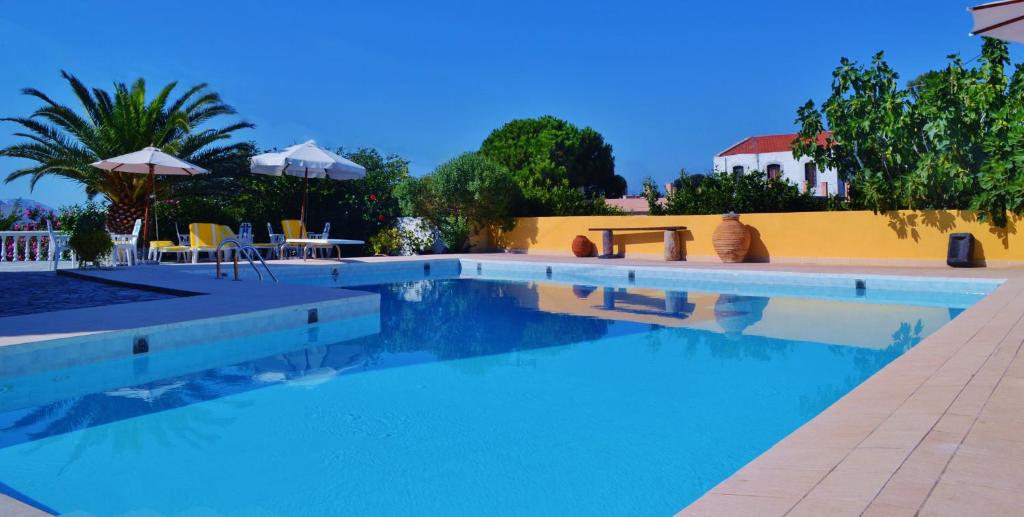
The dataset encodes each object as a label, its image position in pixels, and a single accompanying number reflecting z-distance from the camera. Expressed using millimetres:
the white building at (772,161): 43688
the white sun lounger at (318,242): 13181
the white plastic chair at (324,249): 14773
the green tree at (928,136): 11031
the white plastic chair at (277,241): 15000
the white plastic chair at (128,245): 12023
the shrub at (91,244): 10906
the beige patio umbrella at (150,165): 12719
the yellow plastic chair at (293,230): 14945
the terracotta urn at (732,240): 14000
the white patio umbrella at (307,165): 13812
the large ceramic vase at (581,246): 16469
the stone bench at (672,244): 14992
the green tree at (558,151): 43219
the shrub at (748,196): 15031
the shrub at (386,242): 16875
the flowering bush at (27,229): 13562
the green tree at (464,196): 17188
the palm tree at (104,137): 15555
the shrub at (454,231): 17511
